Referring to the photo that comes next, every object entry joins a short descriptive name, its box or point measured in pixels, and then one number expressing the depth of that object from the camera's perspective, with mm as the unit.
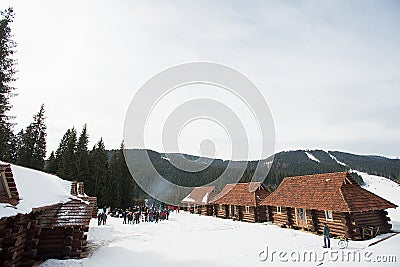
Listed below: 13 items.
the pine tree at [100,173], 43156
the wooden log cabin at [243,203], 29359
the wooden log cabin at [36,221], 8078
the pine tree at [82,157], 42250
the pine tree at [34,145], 38125
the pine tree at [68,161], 40219
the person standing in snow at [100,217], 24738
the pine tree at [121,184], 43538
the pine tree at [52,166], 46438
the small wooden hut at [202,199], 39562
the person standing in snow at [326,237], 14195
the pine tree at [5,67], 19980
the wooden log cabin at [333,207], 17469
